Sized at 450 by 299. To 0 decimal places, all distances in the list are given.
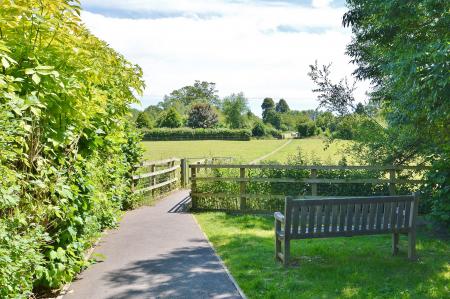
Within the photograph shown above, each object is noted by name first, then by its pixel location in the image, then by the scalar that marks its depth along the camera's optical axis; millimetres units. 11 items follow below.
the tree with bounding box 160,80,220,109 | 128125
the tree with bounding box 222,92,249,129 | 96500
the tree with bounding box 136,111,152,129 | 69138
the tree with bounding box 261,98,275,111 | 135875
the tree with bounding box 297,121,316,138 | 70969
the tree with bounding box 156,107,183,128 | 81062
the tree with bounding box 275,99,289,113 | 149625
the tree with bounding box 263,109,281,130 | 109062
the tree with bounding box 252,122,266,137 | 83562
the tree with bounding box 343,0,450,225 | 6562
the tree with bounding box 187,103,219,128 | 91062
